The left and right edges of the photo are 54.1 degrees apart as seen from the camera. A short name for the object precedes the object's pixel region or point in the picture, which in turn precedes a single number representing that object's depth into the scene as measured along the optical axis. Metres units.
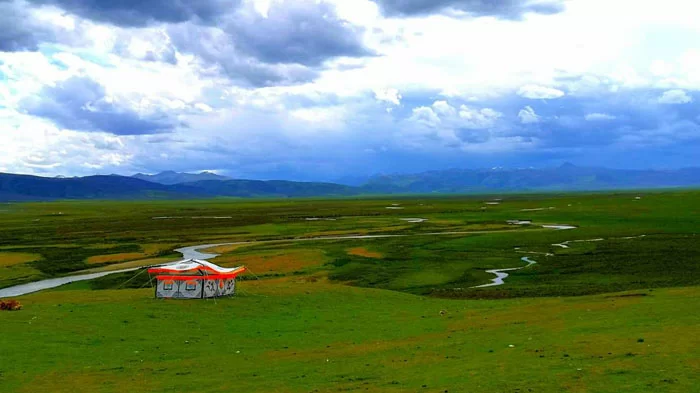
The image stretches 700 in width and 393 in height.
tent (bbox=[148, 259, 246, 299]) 42.25
